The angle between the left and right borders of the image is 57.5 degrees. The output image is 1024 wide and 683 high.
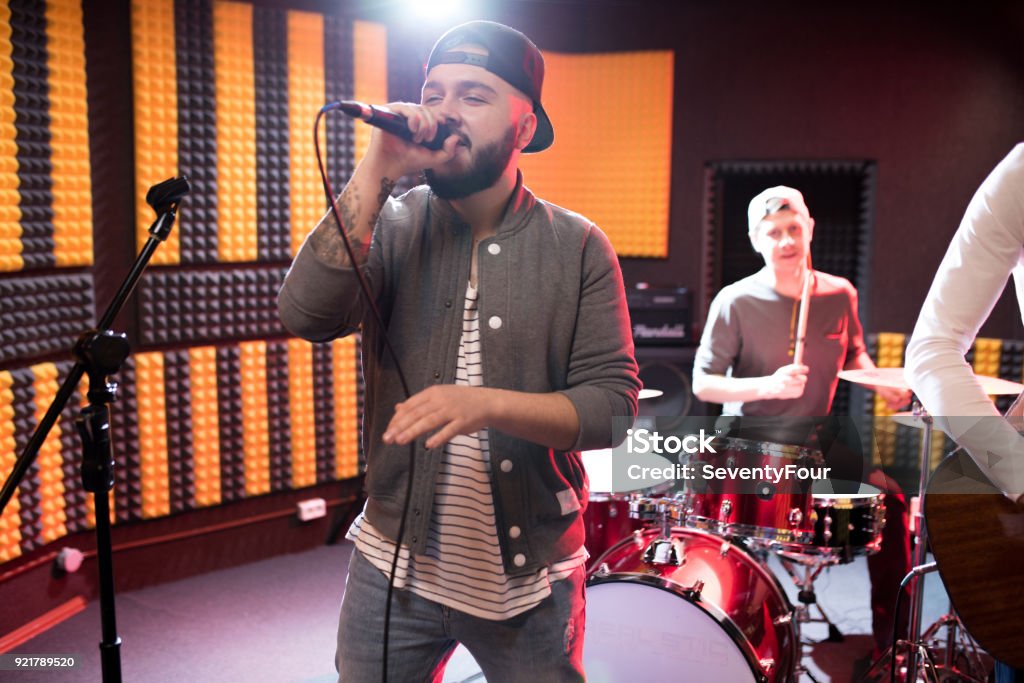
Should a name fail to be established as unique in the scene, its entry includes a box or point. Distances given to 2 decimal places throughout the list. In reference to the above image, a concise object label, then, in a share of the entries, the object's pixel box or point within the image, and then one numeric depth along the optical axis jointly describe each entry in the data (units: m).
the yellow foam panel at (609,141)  5.59
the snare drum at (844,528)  2.95
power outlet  4.81
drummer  3.48
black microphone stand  1.58
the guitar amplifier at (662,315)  5.08
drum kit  2.61
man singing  1.49
